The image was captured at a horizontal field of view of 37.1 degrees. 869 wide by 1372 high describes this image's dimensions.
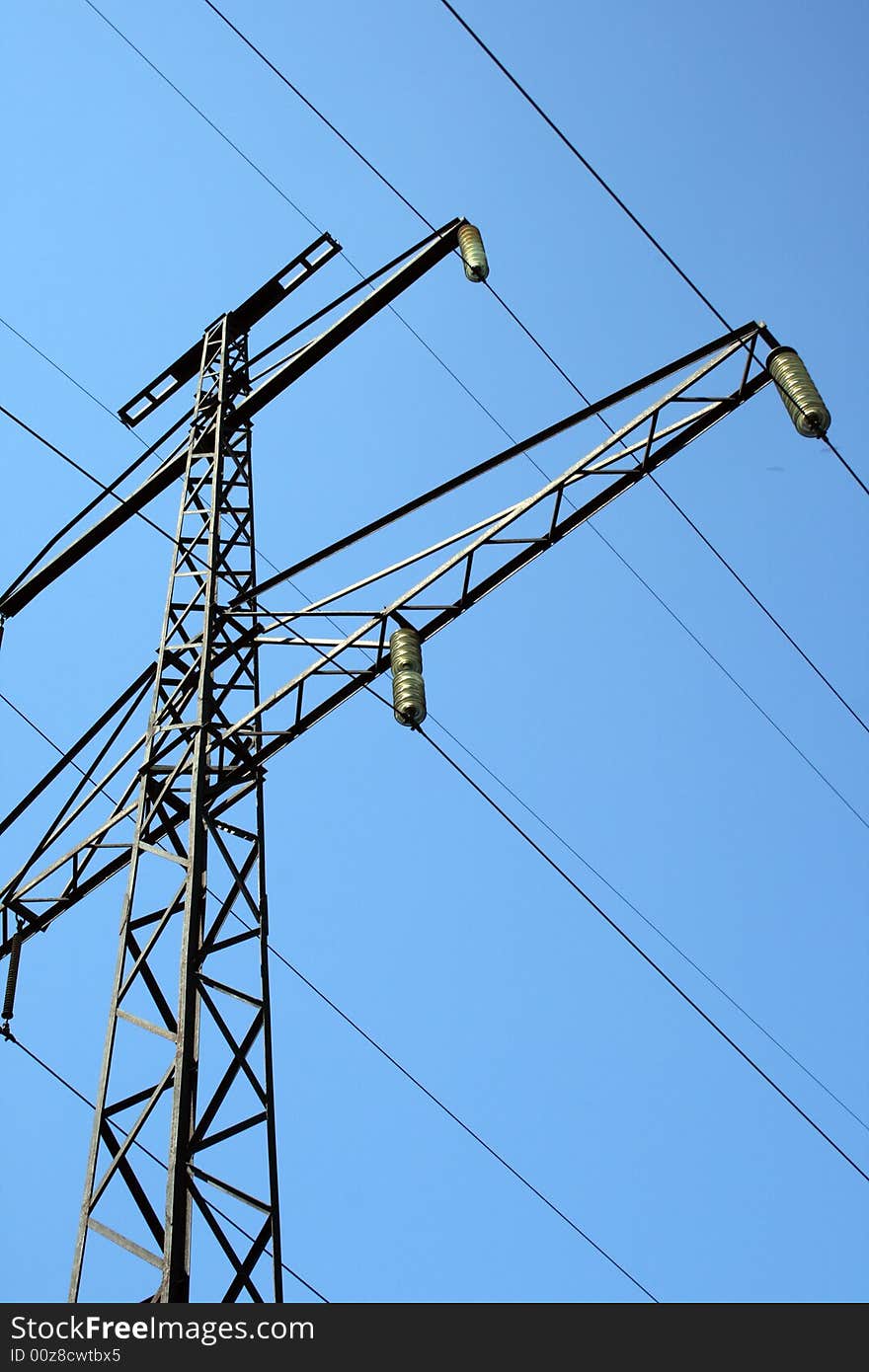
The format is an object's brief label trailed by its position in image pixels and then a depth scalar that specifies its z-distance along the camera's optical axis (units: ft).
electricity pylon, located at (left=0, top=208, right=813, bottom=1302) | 25.77
